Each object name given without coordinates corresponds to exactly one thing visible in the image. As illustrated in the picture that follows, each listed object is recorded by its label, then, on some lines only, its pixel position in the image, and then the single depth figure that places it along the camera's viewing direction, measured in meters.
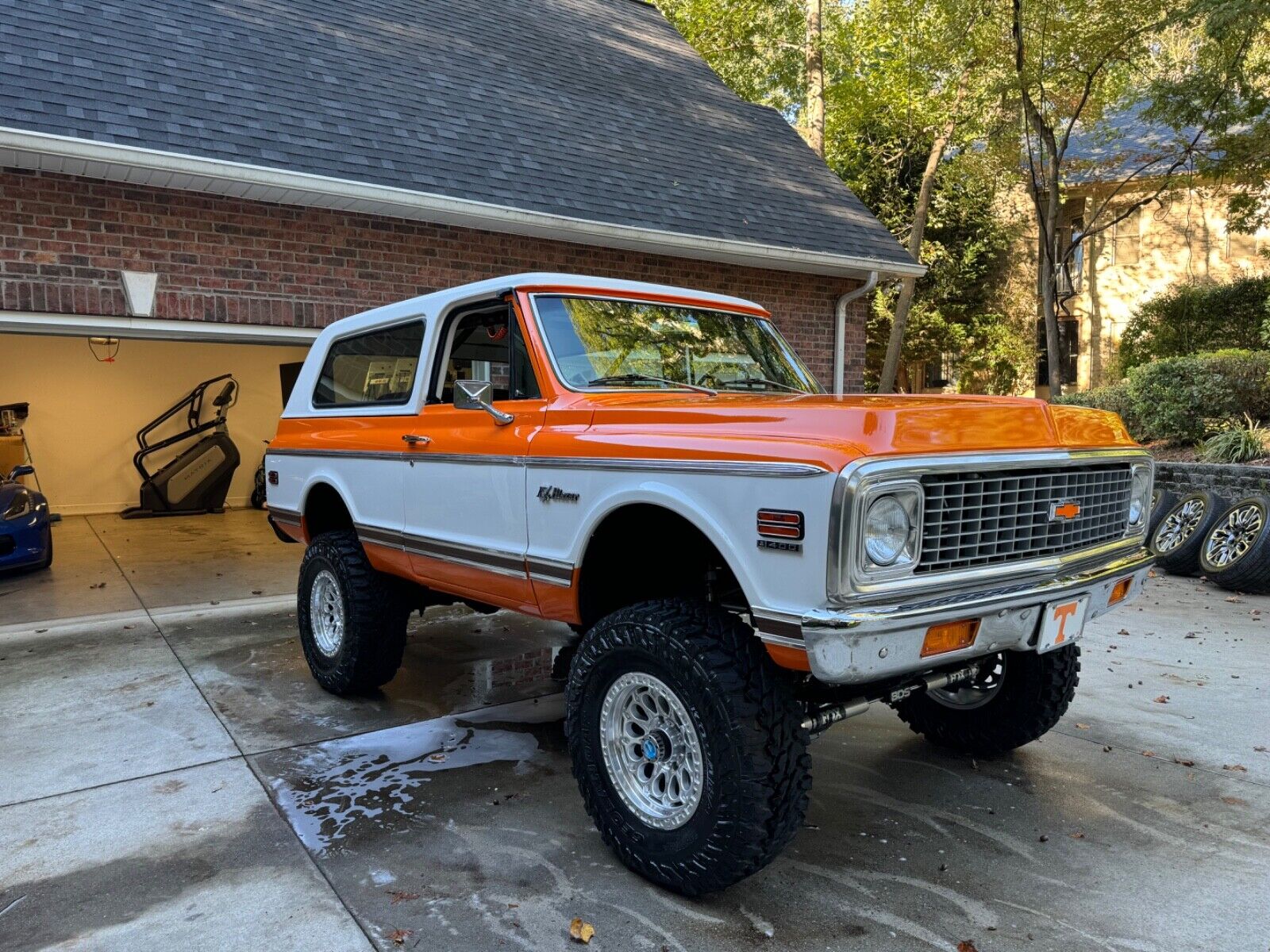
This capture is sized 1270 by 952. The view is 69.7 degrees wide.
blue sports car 8.14
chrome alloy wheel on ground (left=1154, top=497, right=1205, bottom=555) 8.59
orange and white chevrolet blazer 2.62
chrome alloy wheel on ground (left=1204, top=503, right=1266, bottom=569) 7.88
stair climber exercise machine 13.34
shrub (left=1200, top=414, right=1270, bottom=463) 9.99
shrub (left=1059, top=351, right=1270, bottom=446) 10.89
